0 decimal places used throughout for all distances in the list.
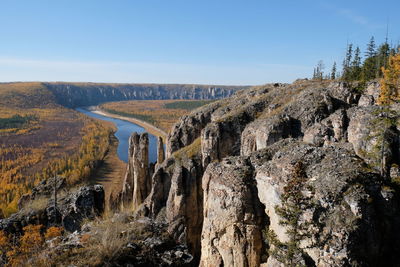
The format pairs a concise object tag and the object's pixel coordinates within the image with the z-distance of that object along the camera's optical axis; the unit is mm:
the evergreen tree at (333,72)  115125
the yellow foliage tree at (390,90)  36128
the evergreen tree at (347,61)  105862
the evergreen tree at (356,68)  86500
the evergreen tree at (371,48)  99250
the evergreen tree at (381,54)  85125
